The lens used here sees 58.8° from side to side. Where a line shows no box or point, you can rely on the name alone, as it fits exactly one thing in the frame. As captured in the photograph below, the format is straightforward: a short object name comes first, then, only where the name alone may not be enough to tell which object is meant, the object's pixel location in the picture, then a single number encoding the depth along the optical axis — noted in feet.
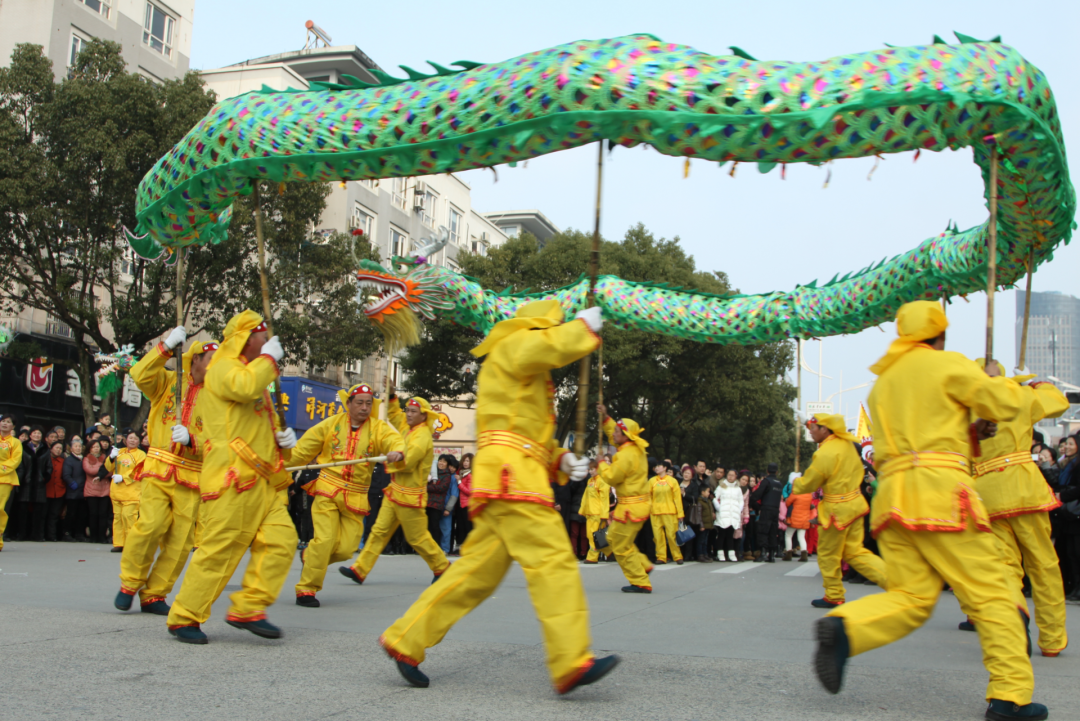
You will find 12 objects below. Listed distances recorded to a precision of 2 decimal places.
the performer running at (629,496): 31.09
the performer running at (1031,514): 19.12
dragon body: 18.20
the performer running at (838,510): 27.73
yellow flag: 59.52
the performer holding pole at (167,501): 20.54
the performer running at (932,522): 13.11
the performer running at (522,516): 13.41
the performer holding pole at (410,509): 27.94
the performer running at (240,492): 17.47
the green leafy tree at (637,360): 86.63
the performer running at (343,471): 25.63
